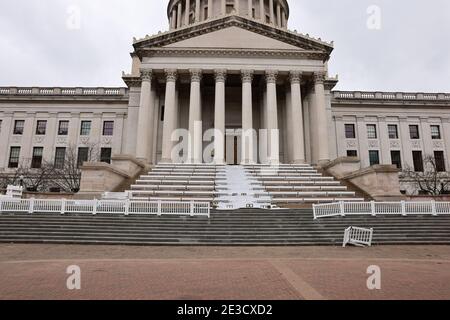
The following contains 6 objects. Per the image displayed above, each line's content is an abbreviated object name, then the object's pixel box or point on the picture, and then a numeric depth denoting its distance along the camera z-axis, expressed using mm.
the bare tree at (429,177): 41388
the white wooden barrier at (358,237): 14362
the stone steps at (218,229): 15078
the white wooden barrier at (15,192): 22297
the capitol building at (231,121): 28812
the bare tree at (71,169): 37312
